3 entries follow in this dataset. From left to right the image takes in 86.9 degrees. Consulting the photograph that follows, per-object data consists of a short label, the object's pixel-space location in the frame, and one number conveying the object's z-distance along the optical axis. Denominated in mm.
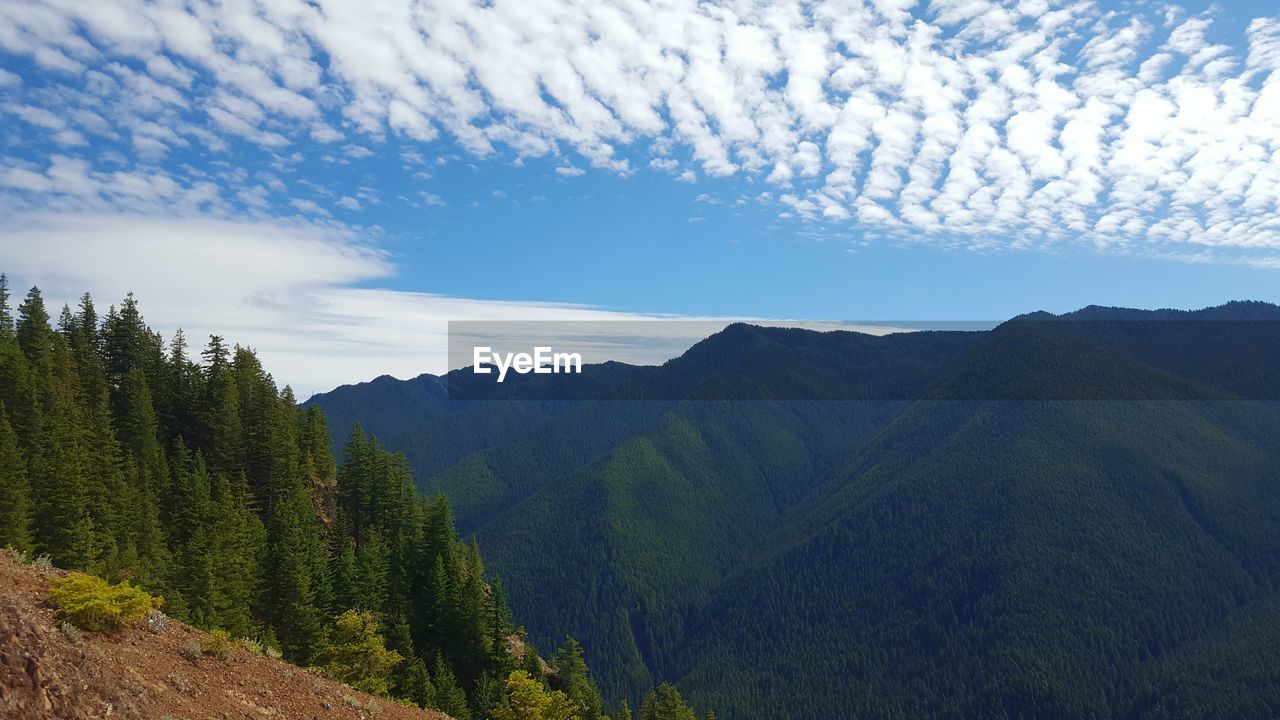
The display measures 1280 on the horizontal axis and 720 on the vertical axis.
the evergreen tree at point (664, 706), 70375
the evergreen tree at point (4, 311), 71425
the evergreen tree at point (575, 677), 68875
